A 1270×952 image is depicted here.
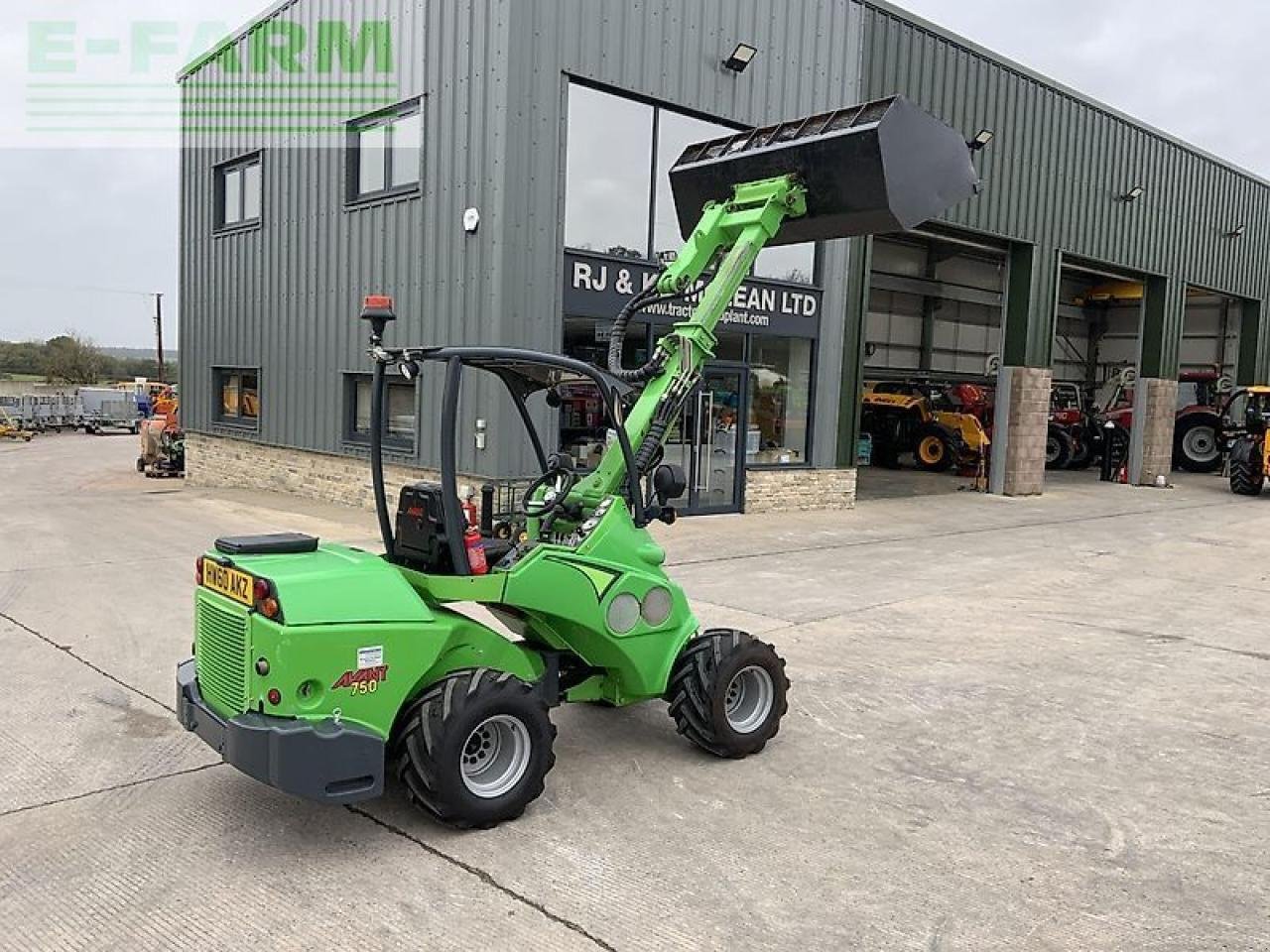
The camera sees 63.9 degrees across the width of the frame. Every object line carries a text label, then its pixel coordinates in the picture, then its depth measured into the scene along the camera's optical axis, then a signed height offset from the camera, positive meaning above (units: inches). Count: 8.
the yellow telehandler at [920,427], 920.3 -25.6
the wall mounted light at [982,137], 675.4 +176.2
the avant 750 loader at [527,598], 149.3 -34.9
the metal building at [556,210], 471.5 +103.0
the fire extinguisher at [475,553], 167.9 -28.5
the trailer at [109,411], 1568.7 -69.0
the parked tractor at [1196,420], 1023.6 -9.3
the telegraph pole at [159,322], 2401.6 +111.3
